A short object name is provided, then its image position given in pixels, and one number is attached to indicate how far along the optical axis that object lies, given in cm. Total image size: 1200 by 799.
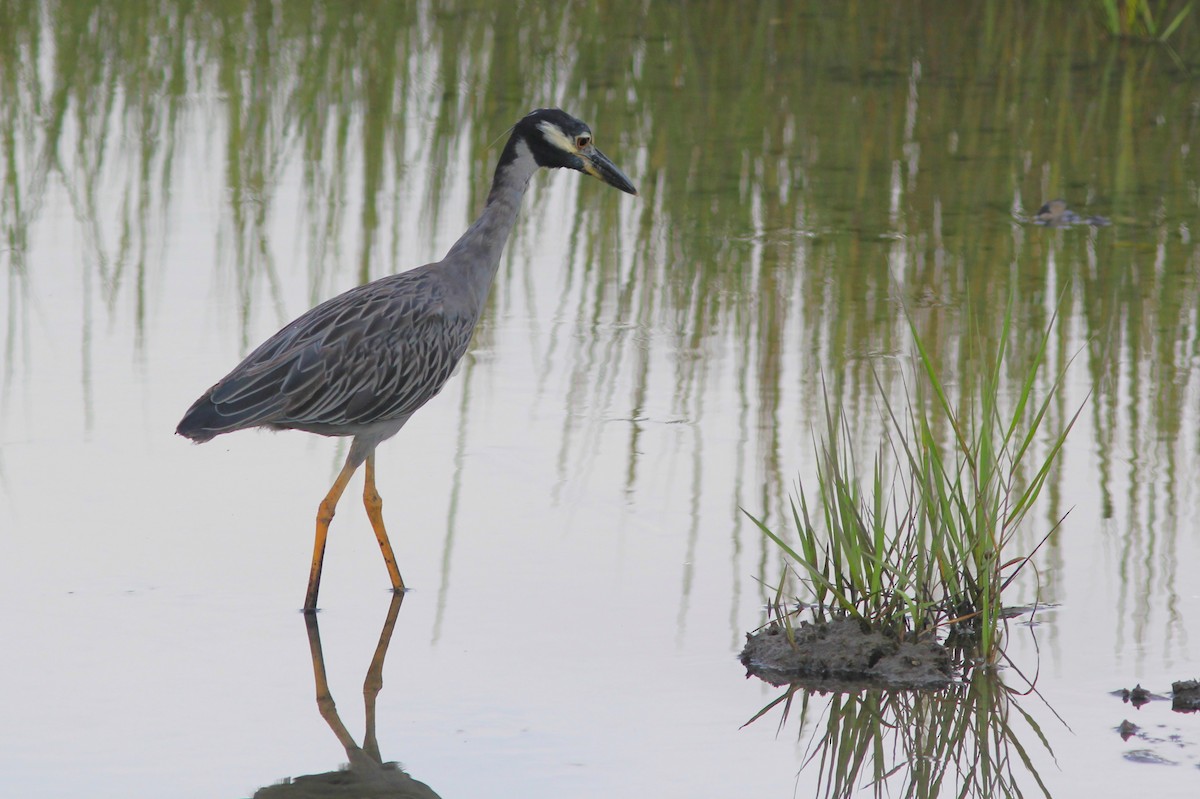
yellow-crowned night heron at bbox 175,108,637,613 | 1104
